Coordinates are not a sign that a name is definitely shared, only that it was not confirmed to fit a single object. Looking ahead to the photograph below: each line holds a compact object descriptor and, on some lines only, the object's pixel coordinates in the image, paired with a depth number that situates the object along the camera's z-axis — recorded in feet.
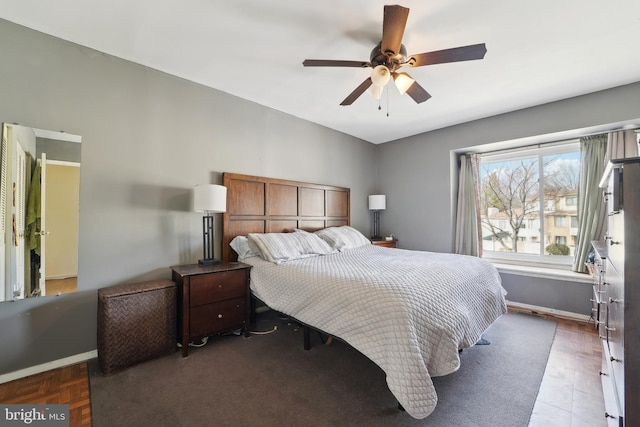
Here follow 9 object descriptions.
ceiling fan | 5.15
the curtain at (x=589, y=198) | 10.07
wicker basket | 6.22
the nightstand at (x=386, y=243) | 13.97
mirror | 6.00
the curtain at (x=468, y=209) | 13.10
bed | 4.67
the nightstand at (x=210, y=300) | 7.16
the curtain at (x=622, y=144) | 9.36
